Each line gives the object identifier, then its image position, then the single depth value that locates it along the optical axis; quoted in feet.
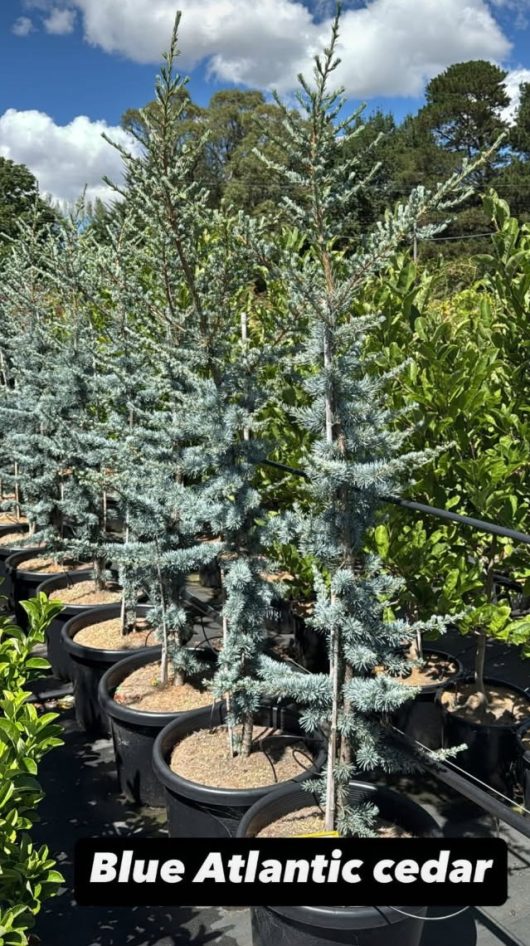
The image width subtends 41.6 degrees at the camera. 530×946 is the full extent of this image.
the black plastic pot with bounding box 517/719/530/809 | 11.53
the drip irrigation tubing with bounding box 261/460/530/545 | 7.29
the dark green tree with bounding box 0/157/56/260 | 96.48
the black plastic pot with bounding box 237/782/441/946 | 7.39
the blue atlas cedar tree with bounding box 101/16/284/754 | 10.27
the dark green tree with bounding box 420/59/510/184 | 129.18
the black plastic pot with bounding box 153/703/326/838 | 9.99
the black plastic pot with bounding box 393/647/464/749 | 14.20
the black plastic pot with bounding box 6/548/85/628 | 20.52
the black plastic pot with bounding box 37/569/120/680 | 17.60
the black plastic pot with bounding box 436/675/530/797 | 12.48
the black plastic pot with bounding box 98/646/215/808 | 12.39
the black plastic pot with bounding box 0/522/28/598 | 23.44
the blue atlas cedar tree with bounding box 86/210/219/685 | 12.35
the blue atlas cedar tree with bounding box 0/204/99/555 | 18.30
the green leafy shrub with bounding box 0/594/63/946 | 6.23
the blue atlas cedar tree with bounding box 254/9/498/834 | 7.22
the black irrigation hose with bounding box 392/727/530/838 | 7.48
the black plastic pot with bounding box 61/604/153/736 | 15.05
